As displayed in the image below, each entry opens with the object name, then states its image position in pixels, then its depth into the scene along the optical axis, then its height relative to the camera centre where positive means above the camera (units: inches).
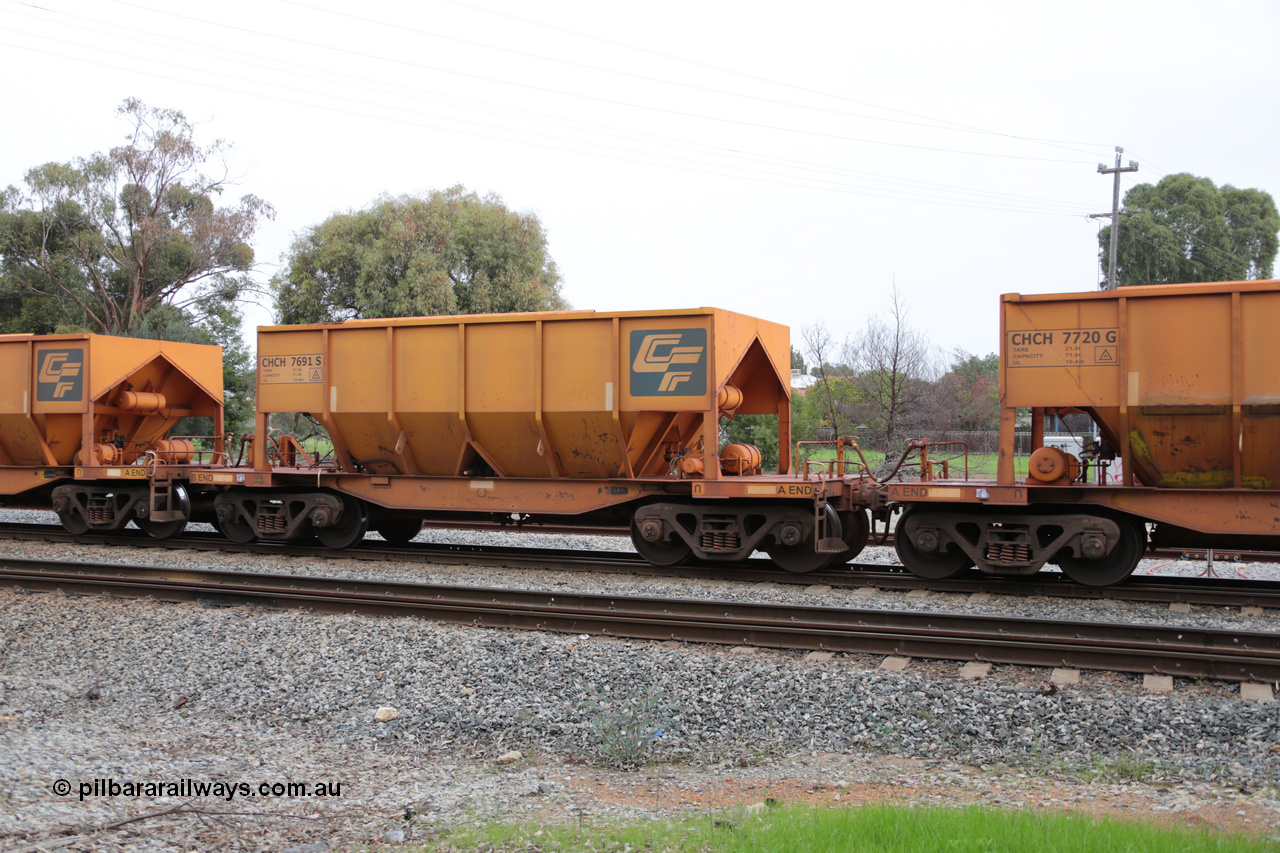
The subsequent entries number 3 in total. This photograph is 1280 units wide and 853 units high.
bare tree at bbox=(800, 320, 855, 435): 1006.2 +71.5
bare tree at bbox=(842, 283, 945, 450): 952.3 +79.7
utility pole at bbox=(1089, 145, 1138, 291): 1125.1 +354.6
